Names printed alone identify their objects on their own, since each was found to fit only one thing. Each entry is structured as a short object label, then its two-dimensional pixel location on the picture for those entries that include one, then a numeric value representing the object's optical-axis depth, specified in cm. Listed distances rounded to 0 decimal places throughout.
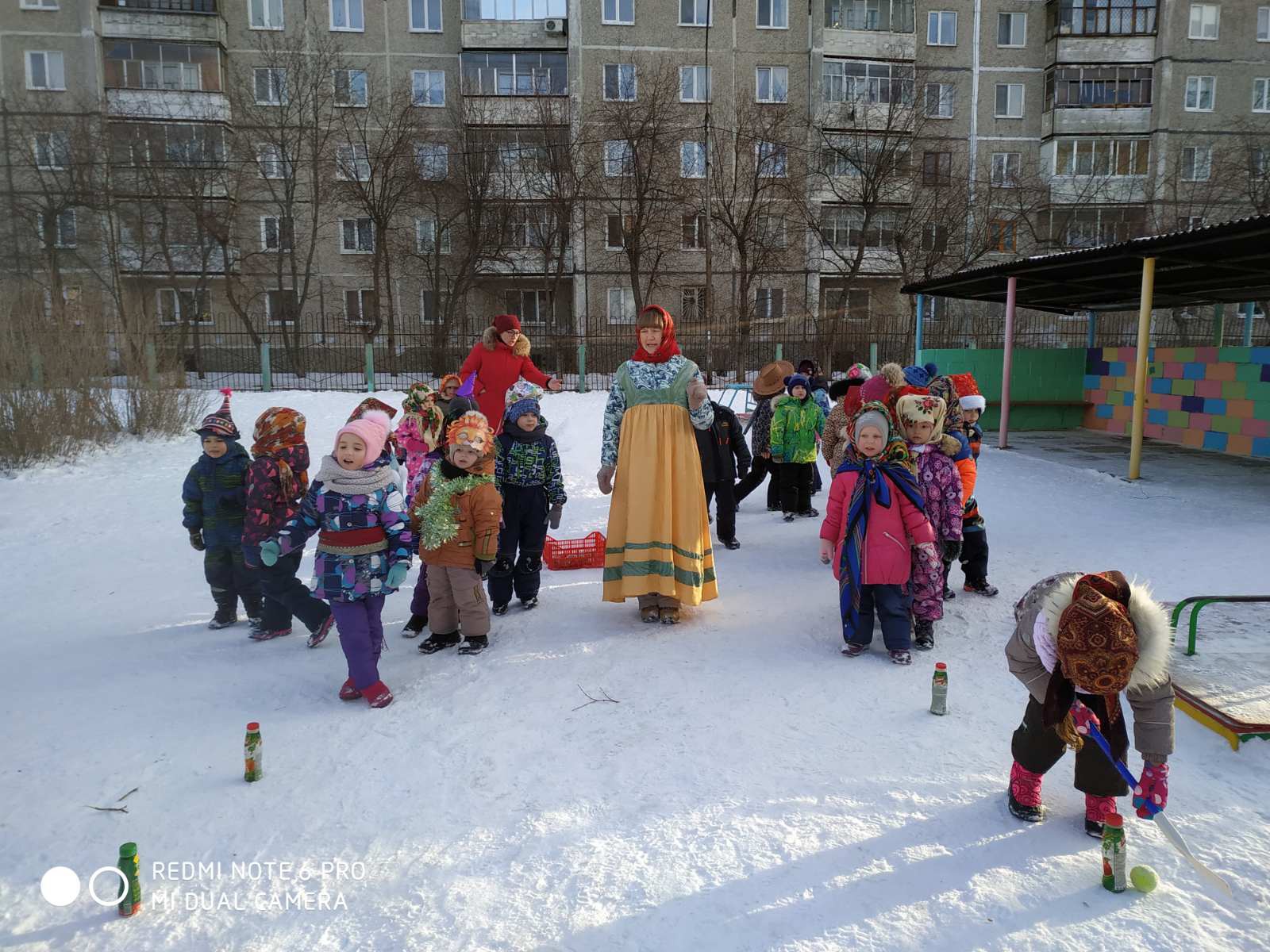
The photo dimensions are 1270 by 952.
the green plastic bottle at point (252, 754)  362
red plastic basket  730
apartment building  2867
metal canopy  995
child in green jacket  897
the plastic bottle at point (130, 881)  276
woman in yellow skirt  543
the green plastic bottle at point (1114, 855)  286
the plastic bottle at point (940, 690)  418
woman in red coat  744
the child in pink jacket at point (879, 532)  491
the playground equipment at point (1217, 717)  378
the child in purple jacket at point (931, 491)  507
